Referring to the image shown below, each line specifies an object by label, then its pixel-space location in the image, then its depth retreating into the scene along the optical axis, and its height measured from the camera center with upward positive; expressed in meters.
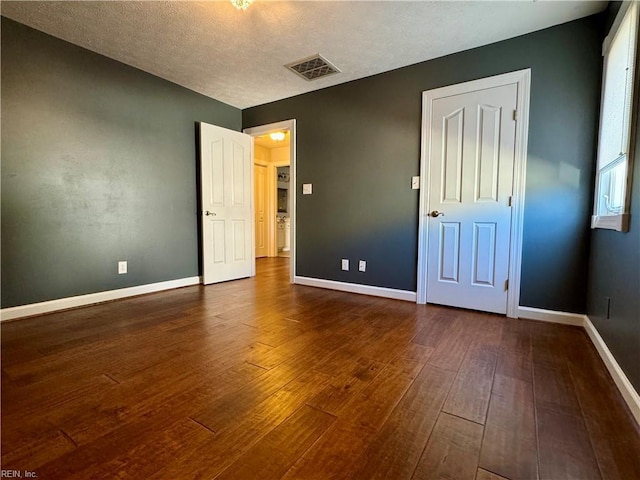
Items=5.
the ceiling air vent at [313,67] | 2.84 +1.51
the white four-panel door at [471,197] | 2.53 +0.21
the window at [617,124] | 1.55 +0.59
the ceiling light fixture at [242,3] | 1.92 +1.39
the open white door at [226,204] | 3.68 +0.18
